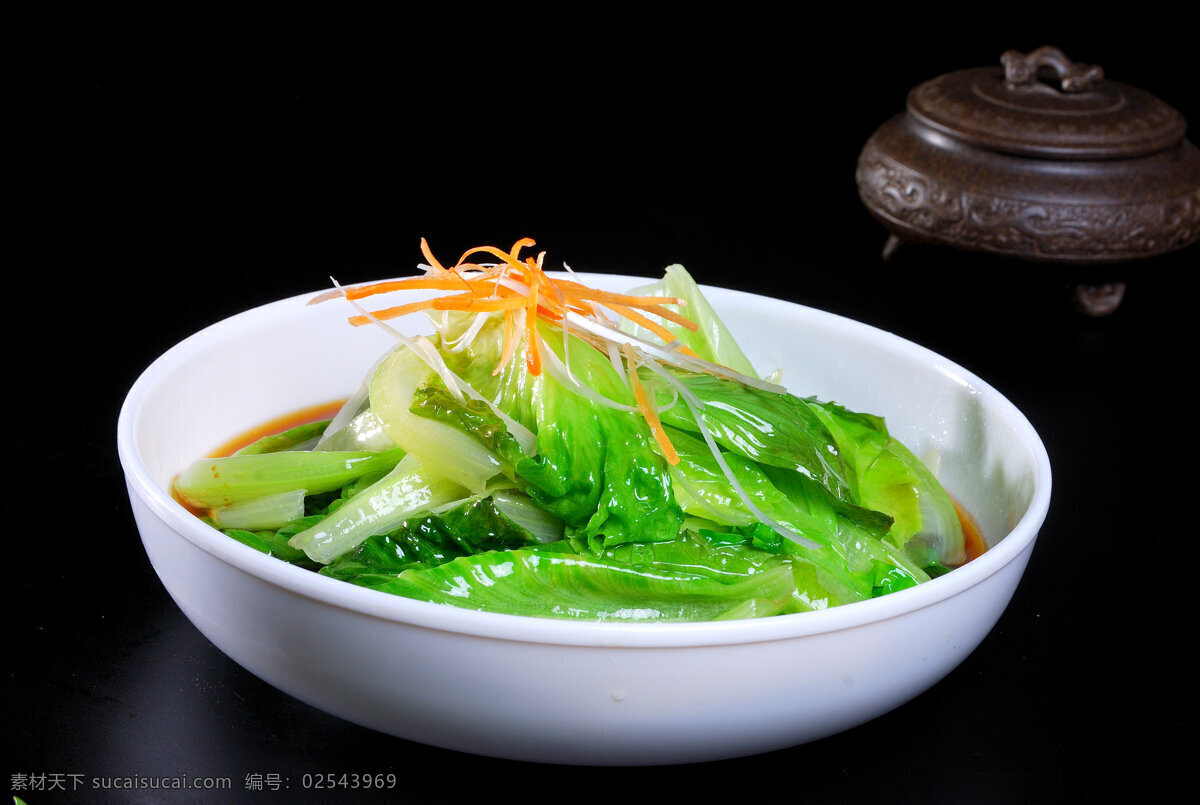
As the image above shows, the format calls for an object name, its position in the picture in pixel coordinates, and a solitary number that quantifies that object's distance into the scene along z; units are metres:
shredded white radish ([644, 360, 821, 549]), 0.89
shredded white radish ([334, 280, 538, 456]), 0.90
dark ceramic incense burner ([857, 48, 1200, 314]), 1.14
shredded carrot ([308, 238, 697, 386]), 0.91
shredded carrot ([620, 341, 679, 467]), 0.89
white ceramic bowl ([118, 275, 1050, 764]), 0.77
